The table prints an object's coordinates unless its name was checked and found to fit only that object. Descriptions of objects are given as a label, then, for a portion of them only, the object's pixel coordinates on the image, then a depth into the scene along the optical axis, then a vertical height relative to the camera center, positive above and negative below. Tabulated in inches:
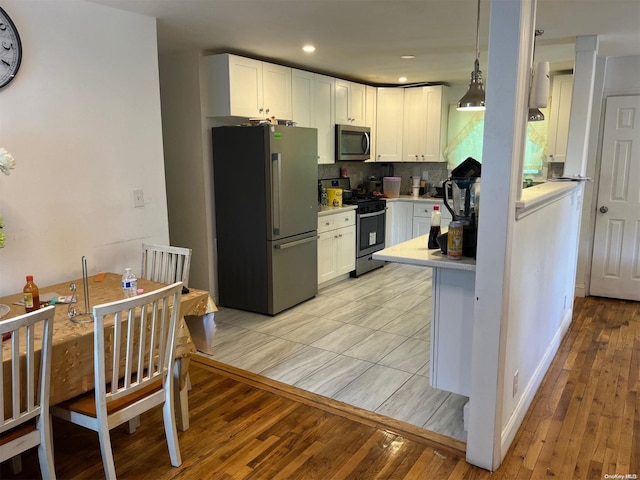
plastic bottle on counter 100.3 -14.1
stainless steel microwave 212.1 +9.7
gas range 216.1 -27.2
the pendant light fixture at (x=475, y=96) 111.0 +15.9
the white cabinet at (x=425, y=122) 233.6 +20.4
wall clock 95.3 +23.4
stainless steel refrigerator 157.8 -16.7
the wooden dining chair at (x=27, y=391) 62.8 -31.8
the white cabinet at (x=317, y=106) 184.7 +23.6
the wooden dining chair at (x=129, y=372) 72.4 -35.0
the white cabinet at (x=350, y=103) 210.8 +28.0
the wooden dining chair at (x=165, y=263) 110.5 -24.1
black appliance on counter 91.2 -7.0
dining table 74.2 -28.6
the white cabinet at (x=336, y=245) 191.9 -34.2
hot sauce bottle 84.1 -23.7
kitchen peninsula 93.8 -31.2
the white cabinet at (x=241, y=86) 157.4 +26.5
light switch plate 124.5 -8.9
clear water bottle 95.3 -24.2
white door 176.2 -16.5
